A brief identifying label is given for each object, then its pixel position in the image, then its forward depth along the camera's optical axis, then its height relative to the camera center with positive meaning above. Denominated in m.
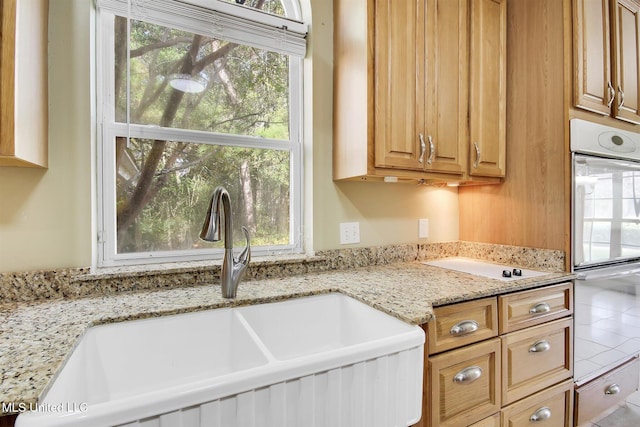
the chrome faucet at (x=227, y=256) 1.08 -0.15
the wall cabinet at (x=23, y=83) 0.85 +0.39
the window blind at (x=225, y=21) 1.31 +0.87
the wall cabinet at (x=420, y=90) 1.43 +0.60
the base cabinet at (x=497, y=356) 1.15 -0.58
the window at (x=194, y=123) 1.32 +0.42
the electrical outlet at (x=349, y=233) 1.70 -0.11
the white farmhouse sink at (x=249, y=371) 0.61 -0.40
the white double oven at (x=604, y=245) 1.57 -0.18
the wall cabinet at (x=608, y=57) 1.58 +0.84
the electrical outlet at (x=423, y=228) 1.97 -0.10
